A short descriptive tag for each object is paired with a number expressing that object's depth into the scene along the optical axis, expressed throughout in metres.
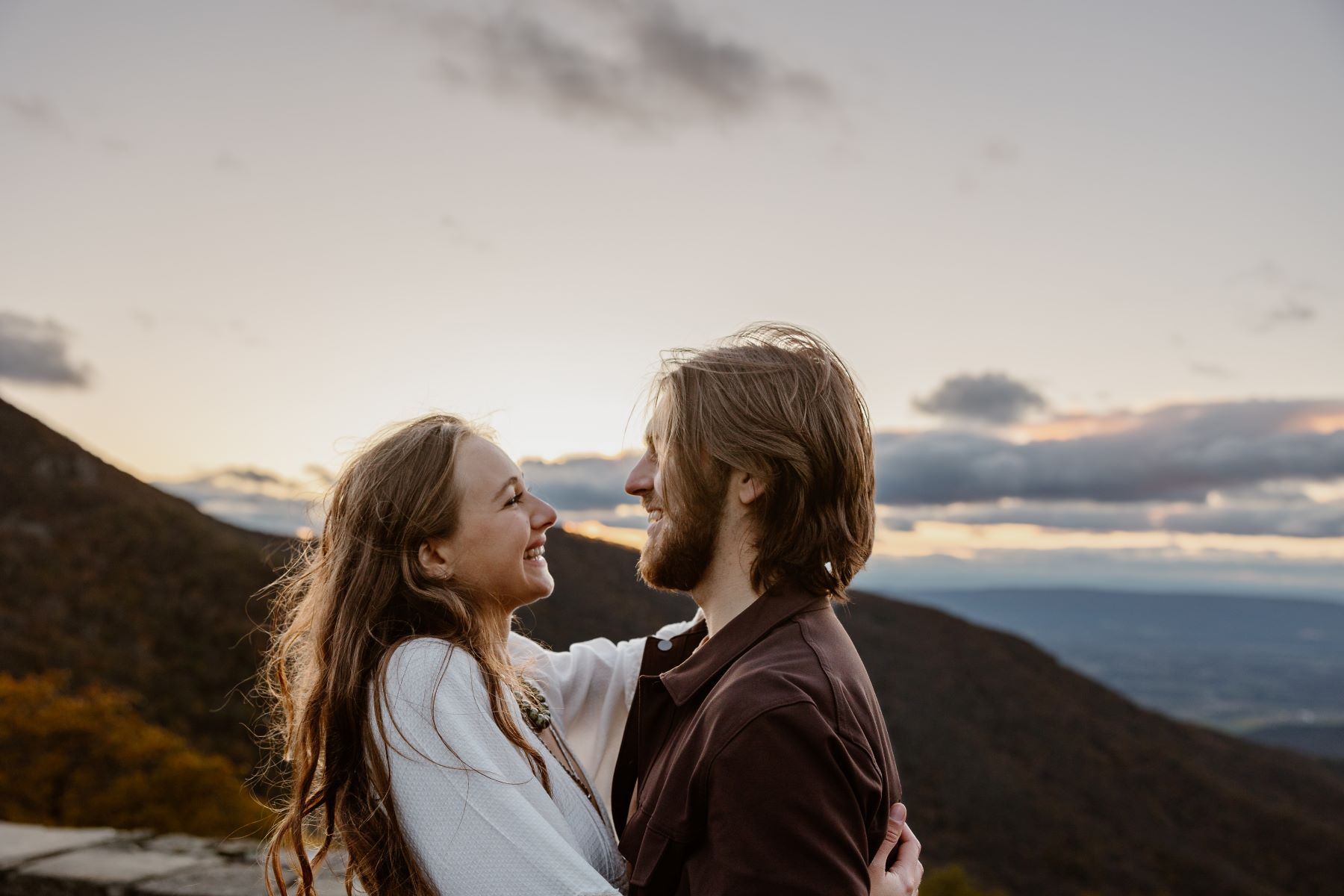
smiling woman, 1.83
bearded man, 1.56
